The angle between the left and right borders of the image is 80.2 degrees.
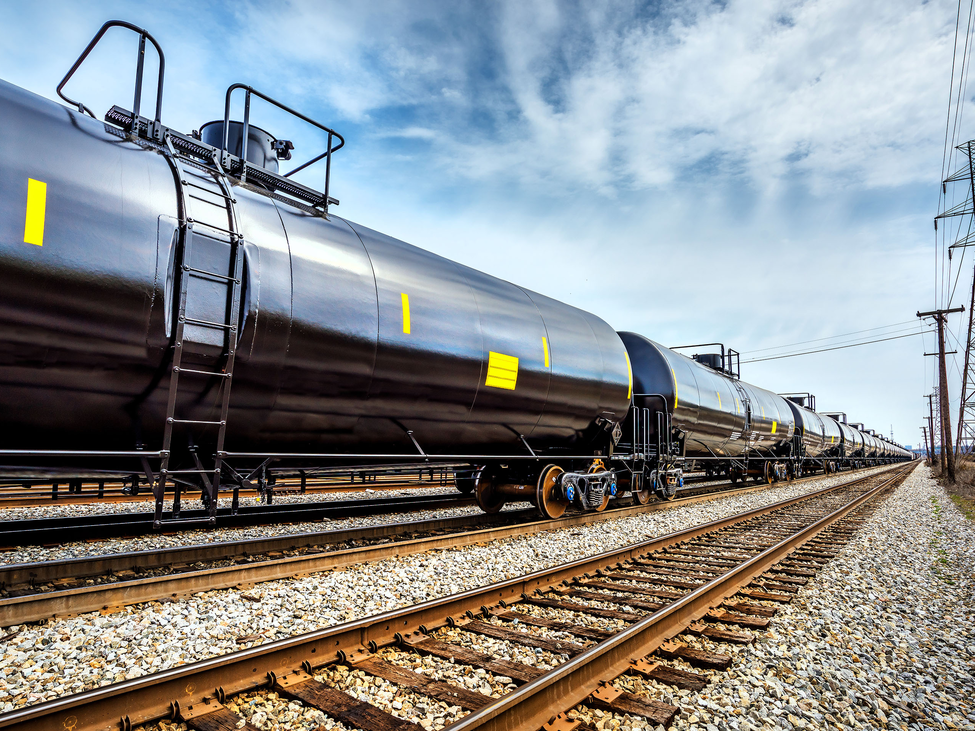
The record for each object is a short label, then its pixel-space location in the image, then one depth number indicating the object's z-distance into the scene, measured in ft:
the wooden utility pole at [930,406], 325.36
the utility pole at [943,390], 93.29
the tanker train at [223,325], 13.99
